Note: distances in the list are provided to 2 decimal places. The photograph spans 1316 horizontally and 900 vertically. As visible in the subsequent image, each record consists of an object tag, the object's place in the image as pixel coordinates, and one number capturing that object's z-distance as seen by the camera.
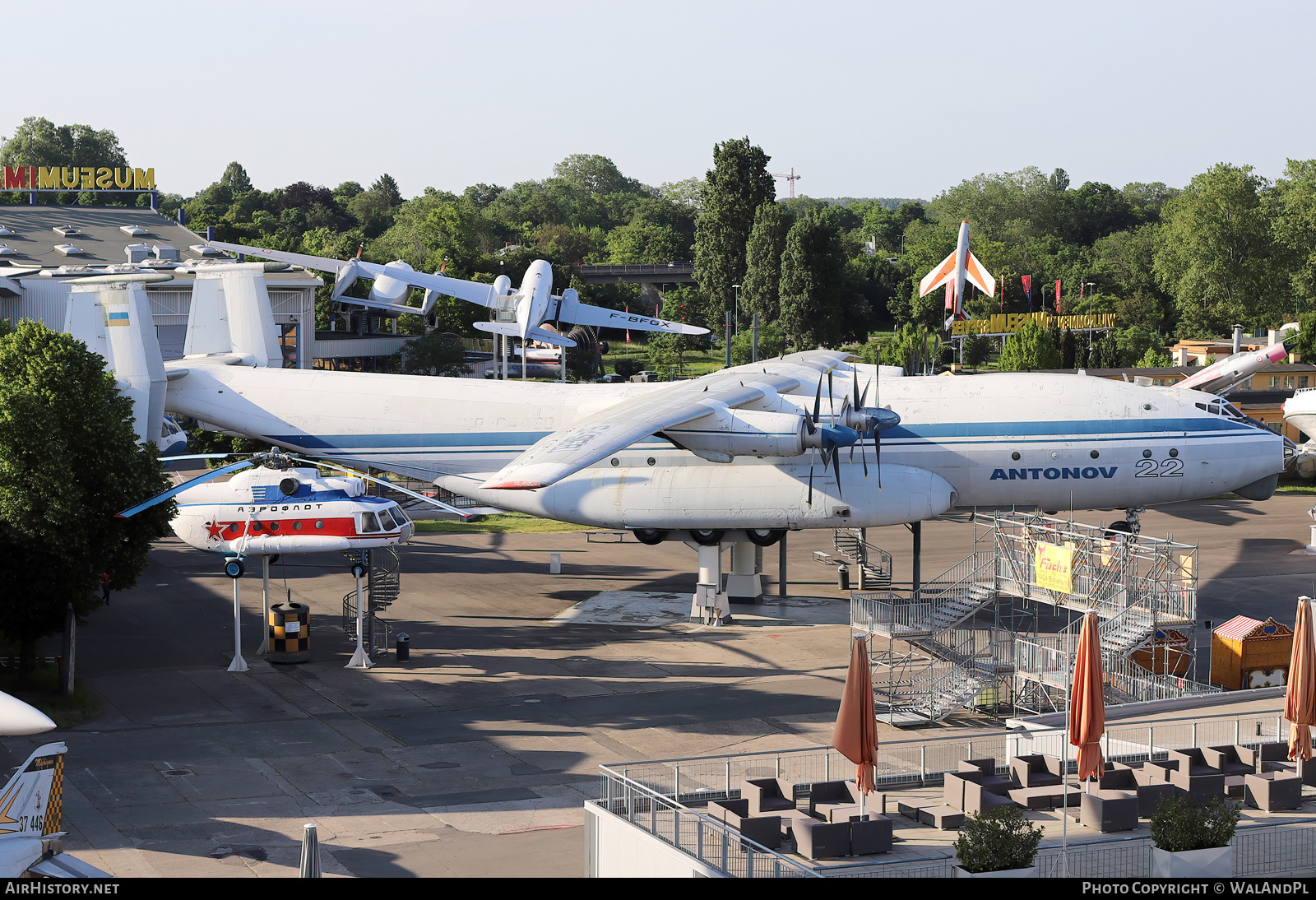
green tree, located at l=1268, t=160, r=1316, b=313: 131.25
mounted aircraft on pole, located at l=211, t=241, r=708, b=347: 80.00
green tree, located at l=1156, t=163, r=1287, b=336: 131.88
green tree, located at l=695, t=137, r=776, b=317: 129.62
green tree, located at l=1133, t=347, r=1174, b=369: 105.62
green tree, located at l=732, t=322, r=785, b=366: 116.19
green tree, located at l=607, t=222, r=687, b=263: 183.12
